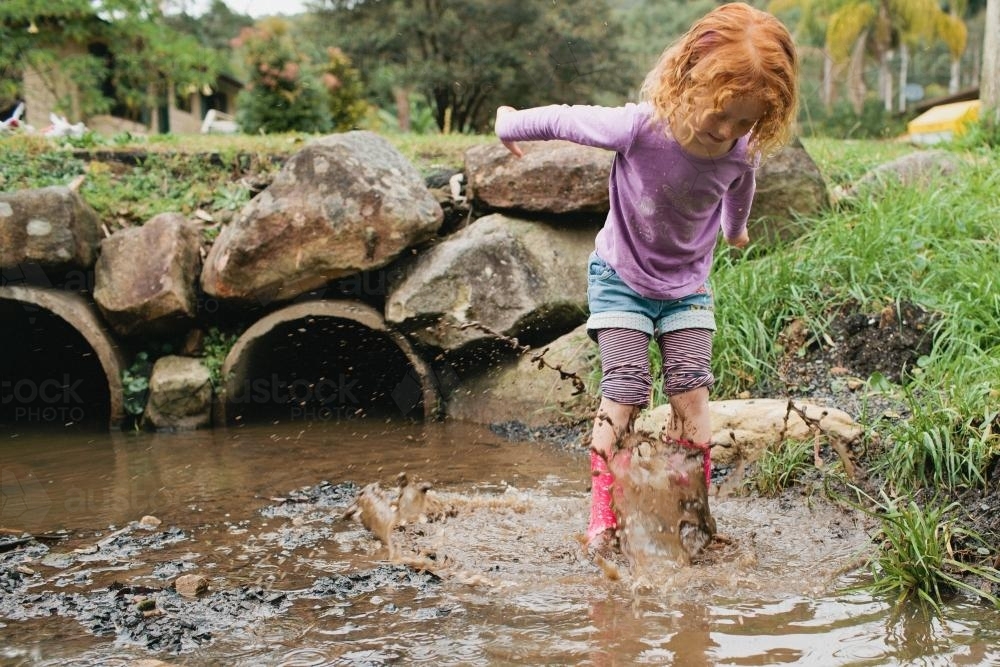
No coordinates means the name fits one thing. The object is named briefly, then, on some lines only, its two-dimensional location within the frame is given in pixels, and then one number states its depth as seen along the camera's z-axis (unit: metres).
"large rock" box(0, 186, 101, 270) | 5.52
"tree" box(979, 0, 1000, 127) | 9.32
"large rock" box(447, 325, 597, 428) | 5.45
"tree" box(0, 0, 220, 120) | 13.71
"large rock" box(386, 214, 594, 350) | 5.63
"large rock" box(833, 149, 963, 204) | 6.16
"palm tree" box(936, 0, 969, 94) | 35.03
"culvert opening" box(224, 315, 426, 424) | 6.05
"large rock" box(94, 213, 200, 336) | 5.64
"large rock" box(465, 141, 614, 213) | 5.76
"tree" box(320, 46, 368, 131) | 14.95
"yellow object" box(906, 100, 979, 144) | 14.01
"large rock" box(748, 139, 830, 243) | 5.88
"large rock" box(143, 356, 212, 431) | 5.84
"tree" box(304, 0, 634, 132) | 20.39
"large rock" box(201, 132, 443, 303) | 5.47
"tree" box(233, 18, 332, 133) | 12.83
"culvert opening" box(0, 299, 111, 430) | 6.61
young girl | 2.62
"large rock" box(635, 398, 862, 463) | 3.76
